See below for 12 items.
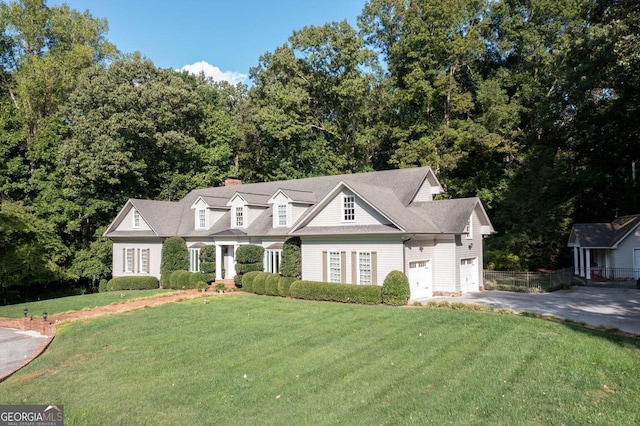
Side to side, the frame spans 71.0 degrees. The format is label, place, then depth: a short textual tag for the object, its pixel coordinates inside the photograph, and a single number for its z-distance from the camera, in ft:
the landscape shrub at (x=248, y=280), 83.37
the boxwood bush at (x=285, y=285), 76.38
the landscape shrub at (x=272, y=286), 77.97
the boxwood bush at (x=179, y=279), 93.15
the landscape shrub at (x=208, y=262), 95.50
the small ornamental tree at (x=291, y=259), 79.08
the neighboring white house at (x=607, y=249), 97.50
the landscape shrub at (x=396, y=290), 64.54
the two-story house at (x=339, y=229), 72.08
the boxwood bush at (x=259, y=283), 80.16
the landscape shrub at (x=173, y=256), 99.04
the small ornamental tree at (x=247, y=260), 88.17
